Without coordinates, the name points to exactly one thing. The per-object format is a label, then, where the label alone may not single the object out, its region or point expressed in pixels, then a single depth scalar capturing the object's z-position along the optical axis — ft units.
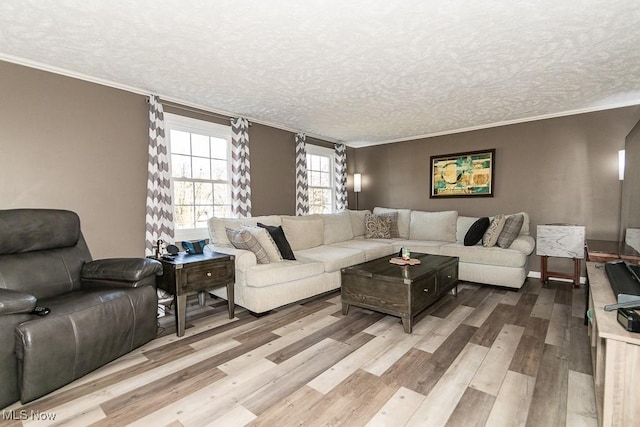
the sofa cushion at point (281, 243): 10.91
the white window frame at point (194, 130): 11.07
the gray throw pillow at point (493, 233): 12.56
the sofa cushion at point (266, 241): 9.99
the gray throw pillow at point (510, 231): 12.32
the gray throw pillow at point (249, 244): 9.81
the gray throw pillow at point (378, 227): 16.14
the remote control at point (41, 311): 5.60
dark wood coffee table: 8.27
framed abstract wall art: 15.08
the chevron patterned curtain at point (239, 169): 12.91
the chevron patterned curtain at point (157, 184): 10.30
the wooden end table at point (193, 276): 8.15
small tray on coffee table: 9.98
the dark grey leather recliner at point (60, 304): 5.26
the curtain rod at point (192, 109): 10.83
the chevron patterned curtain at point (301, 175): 15.81
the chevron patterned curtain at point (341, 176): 18.80
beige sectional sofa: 9.57
